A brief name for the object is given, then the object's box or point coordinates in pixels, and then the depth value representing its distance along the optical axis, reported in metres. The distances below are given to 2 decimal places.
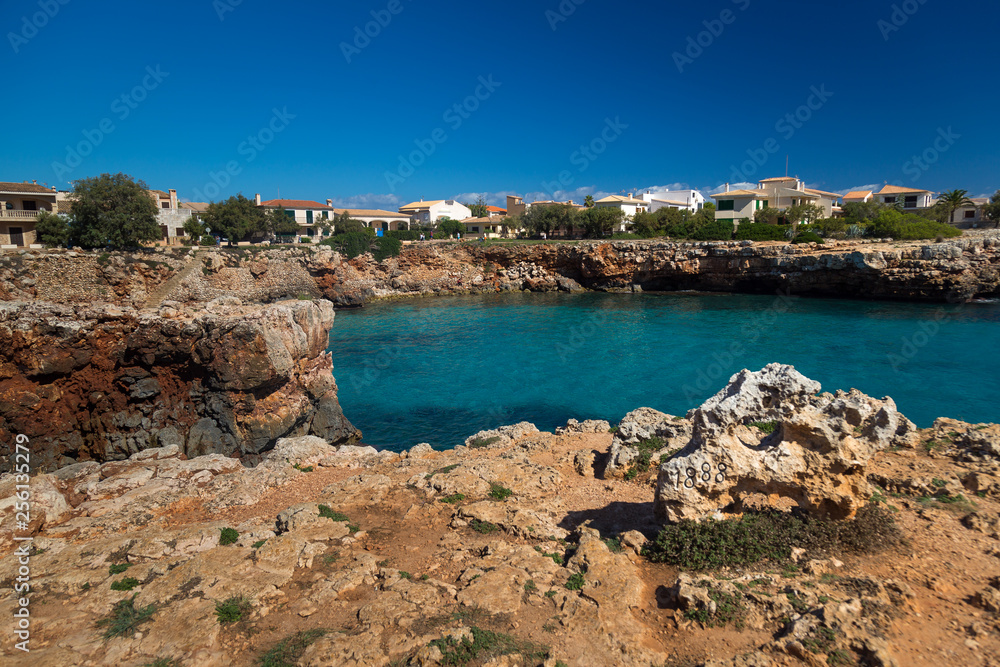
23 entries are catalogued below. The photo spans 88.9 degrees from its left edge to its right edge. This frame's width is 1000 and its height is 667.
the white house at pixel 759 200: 62.56
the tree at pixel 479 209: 89.81
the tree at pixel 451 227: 75.81
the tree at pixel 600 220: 64.44
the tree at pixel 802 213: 57.84
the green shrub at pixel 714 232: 52.62
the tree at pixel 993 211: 54.53
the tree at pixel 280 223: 62.16
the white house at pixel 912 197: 70.94
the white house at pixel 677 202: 84.25
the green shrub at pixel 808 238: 45.59
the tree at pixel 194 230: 49.69
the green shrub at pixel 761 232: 50.44
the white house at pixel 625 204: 78.69
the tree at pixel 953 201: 58.00
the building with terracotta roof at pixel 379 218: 81.62
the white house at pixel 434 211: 84.69
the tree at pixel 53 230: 36.97
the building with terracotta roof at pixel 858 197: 74.00
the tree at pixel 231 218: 51.97
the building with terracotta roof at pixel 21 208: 38.59
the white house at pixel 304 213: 72.56
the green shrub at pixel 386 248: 53.69
